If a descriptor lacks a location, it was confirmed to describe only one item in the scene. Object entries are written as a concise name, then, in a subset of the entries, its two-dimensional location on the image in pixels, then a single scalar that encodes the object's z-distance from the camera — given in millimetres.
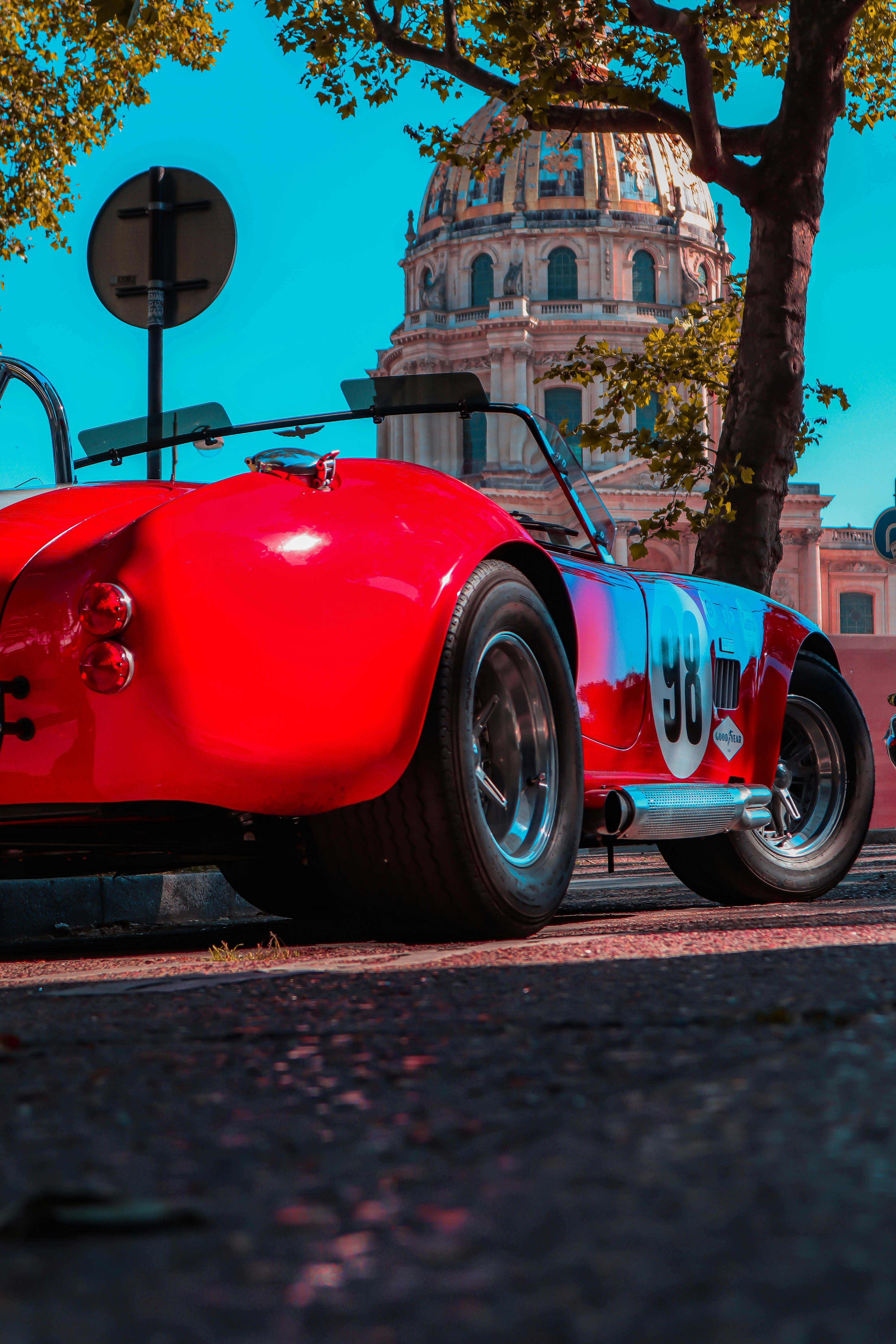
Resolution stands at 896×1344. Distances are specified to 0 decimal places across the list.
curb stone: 4457
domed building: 74312
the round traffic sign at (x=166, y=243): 5797
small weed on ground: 2836
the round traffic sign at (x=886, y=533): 12391
